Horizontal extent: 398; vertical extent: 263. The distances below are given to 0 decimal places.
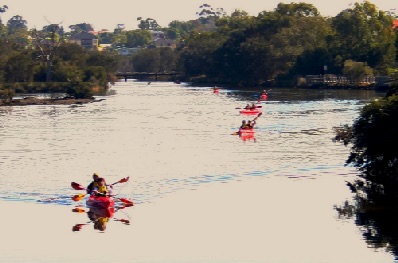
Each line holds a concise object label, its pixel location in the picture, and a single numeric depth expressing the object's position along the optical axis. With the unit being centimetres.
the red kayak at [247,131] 7351
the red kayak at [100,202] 4244
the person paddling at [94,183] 4350
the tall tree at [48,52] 16389
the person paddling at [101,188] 4322
